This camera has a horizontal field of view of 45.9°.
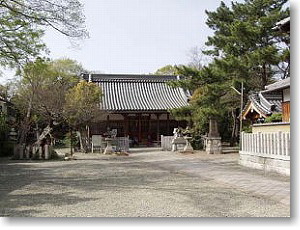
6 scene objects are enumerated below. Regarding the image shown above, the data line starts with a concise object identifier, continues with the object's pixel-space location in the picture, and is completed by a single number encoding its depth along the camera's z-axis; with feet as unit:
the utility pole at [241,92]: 51.37
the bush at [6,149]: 56.29
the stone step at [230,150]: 60.69
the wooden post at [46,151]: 49.28
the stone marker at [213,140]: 58.03
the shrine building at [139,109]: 85.20
